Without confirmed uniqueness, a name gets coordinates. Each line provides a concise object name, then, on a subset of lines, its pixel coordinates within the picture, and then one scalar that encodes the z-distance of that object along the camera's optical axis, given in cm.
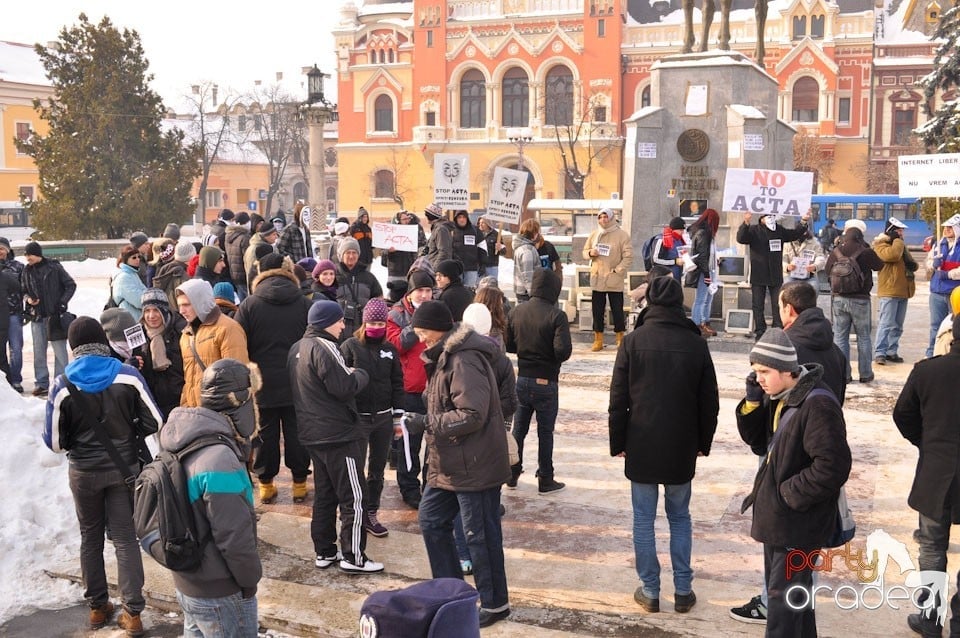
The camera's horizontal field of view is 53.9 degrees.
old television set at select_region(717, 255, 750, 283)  1459
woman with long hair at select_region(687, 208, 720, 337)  1303
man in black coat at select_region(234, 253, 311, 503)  716
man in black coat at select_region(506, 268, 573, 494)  721
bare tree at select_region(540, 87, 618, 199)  5441
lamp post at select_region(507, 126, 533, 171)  5525
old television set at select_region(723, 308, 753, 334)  1362
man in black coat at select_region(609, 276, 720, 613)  530
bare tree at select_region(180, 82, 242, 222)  6375
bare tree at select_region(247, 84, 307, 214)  6799
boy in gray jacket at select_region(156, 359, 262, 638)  375
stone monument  1592
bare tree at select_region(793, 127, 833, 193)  5134
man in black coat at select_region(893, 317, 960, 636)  490
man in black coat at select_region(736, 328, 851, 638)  419
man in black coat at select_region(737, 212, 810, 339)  1277
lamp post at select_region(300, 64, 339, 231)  3077
